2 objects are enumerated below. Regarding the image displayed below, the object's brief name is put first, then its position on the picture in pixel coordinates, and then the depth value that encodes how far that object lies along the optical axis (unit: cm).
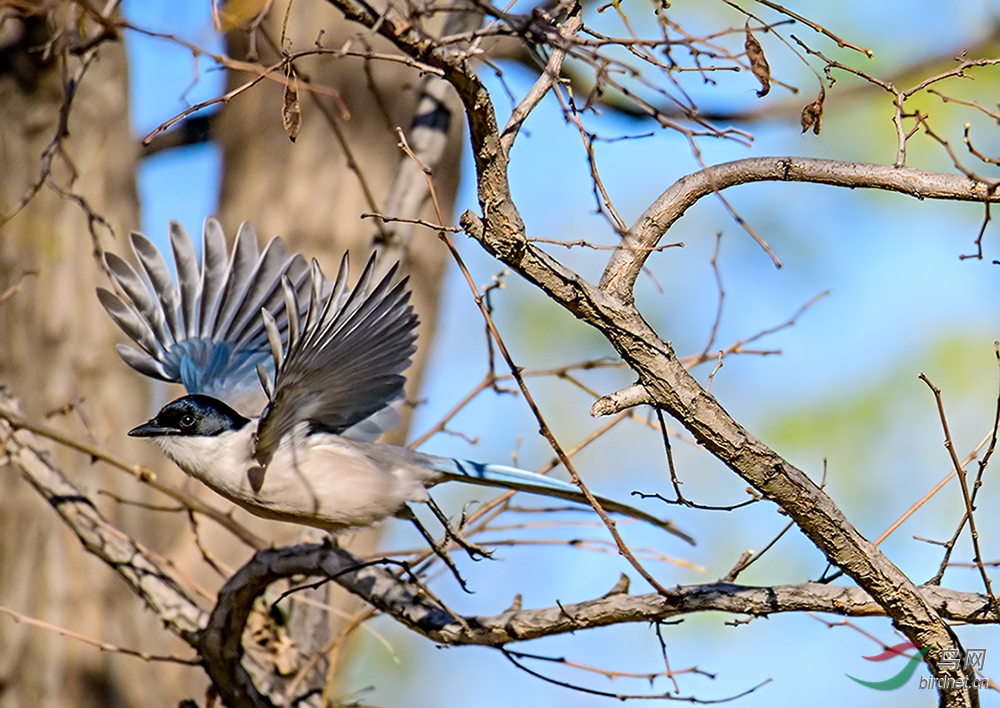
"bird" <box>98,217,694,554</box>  539
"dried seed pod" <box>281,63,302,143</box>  407
